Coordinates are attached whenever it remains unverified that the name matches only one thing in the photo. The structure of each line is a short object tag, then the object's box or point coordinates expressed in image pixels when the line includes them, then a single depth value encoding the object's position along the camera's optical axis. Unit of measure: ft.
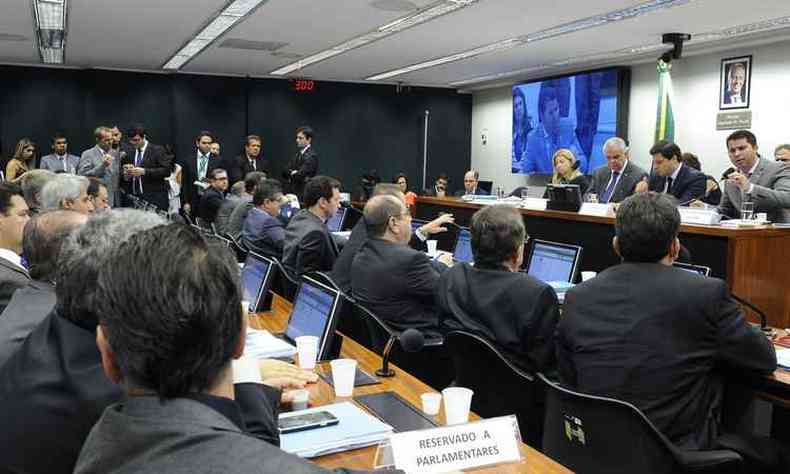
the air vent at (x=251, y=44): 28.71
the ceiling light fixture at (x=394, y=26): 21.40
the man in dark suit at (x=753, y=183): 16.44
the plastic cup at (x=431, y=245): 17.61
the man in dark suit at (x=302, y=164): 32.01
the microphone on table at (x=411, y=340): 6.59
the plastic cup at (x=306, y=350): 7.55
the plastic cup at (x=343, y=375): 6.75
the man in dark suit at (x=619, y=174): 20.57
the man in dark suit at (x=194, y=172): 34.71
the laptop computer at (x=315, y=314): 8.07
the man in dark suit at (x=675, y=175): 18.62
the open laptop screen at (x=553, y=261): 13.10
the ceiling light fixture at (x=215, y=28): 21.88
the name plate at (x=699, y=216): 14.66
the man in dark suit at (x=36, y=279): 6.02
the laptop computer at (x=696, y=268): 10.23
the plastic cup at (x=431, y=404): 6.30
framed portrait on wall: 28.04
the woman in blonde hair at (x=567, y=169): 24.30
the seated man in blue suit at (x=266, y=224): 18.04
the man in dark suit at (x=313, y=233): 14.98
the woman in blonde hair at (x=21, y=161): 28.25
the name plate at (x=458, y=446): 4.59
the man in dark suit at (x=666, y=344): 7.09
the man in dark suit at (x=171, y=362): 2.78
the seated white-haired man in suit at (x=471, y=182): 33.45
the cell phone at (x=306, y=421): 5.73
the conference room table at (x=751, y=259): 13.96
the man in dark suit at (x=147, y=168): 28.84
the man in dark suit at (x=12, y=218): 10.99
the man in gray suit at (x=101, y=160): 27.73
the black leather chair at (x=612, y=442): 6.21
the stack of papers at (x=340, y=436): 5.40
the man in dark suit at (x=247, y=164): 33.71
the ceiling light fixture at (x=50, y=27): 22.25
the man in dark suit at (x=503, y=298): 8.76
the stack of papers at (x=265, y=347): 7.99
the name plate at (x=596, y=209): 17.74
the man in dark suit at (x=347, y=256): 13.23
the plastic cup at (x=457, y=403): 5.86
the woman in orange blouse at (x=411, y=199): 25.93
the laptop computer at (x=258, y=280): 11.05
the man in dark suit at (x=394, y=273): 11.34
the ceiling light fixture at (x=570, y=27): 21.32
